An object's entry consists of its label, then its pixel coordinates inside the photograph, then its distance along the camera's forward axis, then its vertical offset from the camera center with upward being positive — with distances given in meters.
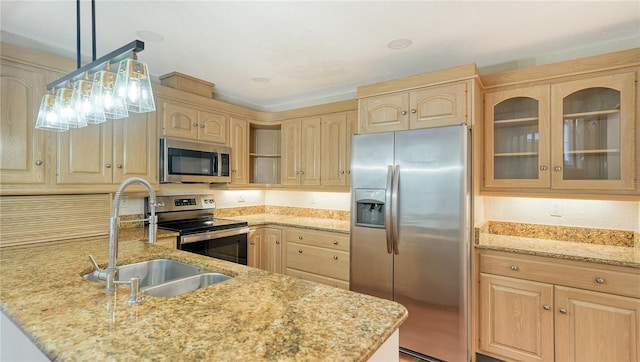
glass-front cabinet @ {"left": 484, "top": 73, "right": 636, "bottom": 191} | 2.15 +0.35
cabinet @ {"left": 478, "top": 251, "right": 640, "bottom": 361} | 1.92 -0.86
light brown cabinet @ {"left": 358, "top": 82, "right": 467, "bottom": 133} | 2.40 +0.61
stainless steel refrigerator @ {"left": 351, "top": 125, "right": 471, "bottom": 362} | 2.27 -0.39
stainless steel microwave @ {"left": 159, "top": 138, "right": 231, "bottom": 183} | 2.95 +0.20
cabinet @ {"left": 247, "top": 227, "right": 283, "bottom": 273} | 3.48 -0.77
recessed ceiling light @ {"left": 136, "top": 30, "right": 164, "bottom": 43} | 2.24 +1.08
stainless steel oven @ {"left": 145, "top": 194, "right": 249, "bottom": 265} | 2.87 -0.44
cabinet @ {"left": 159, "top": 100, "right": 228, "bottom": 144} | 3.00 +0.61
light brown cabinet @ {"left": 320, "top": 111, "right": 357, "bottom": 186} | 3.38 +0.38
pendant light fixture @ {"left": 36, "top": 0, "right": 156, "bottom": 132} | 1.29 +0.40
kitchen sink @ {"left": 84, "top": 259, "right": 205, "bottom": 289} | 1.70 -0.51
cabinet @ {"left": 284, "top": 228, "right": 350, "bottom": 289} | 3.09 -0.78
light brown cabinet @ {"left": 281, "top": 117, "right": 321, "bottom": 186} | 3.62 +0.36
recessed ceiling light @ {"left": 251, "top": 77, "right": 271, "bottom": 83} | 3.24 +1.08
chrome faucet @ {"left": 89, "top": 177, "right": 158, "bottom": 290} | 1.26 -0.28
